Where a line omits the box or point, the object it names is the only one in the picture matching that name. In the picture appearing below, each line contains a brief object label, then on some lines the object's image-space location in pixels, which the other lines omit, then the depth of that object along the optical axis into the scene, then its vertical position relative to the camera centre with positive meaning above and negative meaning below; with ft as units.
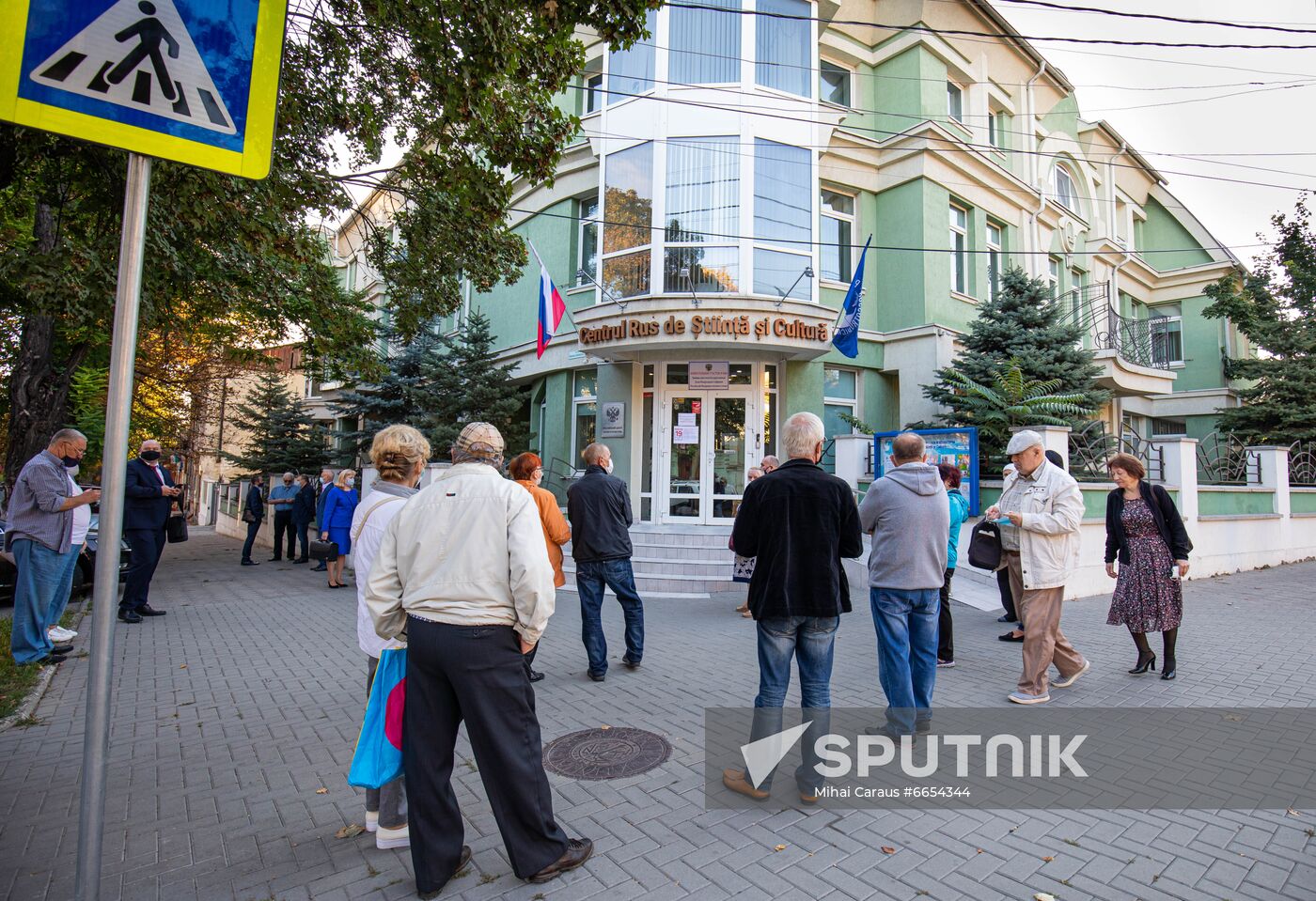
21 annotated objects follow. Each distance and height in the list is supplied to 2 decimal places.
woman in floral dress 18.26 -1.57
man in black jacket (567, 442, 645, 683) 18.94 -1.78
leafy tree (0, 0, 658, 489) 16.79 +10.40
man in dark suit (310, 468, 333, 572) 40.66 -0.35
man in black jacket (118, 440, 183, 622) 26.27 -1.00
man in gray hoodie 13.66 -1.56
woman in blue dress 37.24 -1.42
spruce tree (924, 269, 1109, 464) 40.81 +9.51
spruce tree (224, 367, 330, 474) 71.46 +5.87
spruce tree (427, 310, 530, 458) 48.14 +7.55
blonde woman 10.37 -0.52
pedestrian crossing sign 6.59 +4.39
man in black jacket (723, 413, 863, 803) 11.54 -1.56
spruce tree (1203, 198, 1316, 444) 57.98 +14.99
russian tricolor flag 38.73 +10.77
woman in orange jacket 18.06 -0.43
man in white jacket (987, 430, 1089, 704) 16.07 -1.17
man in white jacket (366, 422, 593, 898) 8.89 -2.16
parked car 30.25 -4.29
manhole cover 12.95 -5.38
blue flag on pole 39.45 +10.39
